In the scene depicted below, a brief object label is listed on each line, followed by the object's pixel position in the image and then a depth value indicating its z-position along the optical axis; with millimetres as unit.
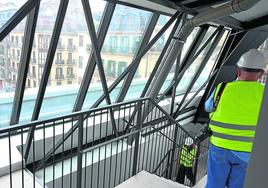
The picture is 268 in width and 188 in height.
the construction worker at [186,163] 5246
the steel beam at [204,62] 6078
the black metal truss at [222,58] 6543
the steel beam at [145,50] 4059
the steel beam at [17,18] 2574
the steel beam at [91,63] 3508
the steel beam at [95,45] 3120
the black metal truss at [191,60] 5998
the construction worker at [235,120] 2027
